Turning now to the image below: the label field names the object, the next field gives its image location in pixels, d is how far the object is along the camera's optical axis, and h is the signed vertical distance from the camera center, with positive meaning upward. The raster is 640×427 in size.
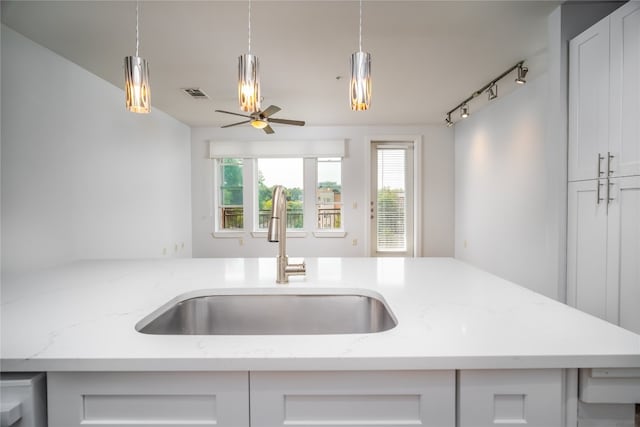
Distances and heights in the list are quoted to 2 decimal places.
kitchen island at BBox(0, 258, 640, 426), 0.65 -0.35
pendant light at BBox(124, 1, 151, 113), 1.07 +0.42
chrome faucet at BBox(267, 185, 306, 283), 1.10 -0.09
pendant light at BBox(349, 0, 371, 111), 1.08 +0.44
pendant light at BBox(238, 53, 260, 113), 1.09 +0.43
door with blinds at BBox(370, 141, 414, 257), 5.48 +0.13
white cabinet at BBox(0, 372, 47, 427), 0.62 -0.39
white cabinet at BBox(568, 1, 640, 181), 1.57 +0.59
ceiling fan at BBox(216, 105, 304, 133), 3.00 +0.85
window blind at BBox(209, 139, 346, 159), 5.37 +0.98
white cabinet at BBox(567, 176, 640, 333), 1.58 -0.24
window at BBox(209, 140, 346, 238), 5.40 +0.40
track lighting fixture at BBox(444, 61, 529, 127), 2.88 +1.31
